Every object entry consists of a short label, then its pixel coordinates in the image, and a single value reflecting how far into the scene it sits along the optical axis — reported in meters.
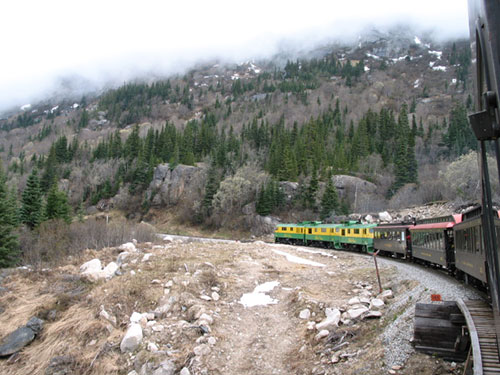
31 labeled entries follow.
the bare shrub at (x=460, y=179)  43.55
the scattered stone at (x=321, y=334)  10.19
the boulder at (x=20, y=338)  12.79
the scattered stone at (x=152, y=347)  10.89
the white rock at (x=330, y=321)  10.58
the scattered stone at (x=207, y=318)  12.34
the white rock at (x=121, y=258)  20.45
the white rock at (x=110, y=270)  17.77
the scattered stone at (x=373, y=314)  10.30
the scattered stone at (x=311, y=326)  11.20
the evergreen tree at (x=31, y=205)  39.66
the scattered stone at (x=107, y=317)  13.06
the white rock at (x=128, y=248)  24.30
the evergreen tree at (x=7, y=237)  27.42
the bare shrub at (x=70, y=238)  29.55
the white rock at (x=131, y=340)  11.30
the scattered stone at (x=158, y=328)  12.03
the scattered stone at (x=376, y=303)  11.09
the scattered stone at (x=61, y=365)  11.01
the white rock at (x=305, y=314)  12.37
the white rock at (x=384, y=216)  48.89
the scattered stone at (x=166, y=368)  9.78
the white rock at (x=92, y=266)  19.15
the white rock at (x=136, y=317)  12.76
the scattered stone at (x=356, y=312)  10.68
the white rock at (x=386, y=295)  12.02
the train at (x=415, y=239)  10.66
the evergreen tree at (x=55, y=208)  42.31
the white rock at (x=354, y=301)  12.06
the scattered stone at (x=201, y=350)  10.33
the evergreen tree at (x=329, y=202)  55.53
